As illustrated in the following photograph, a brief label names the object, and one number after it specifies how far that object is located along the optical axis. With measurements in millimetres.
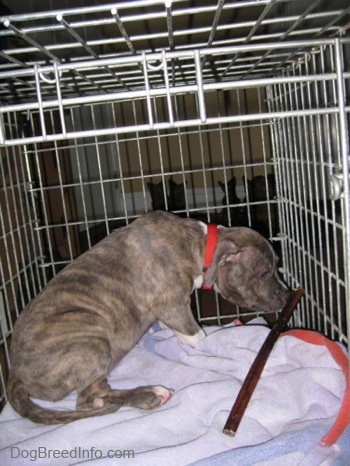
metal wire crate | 438
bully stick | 538
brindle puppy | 639
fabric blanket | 517
